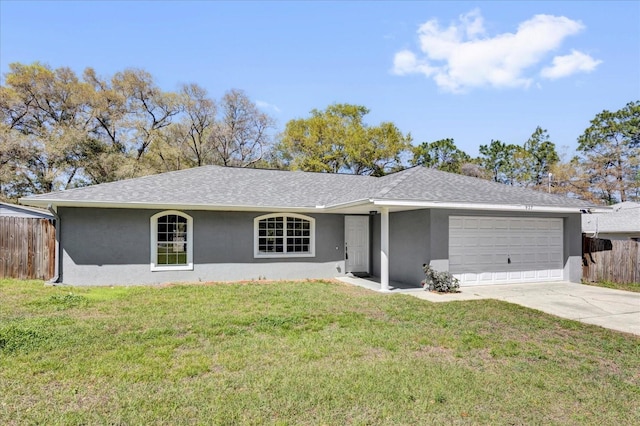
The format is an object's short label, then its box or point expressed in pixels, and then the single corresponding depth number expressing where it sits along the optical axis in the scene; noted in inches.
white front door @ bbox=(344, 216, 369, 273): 550.6
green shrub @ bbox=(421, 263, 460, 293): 410.6
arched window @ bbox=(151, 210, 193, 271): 470.3
